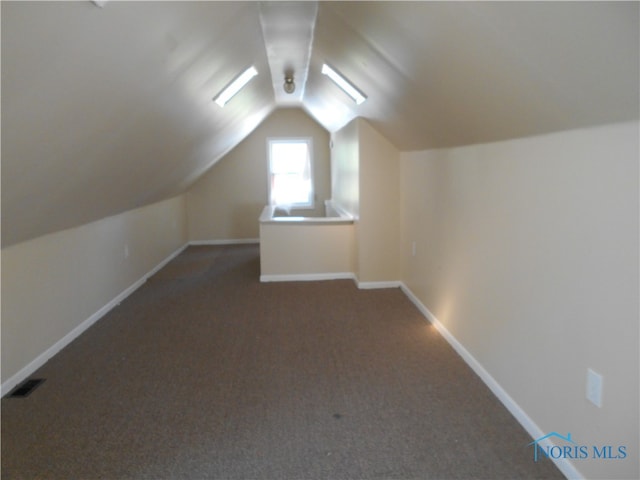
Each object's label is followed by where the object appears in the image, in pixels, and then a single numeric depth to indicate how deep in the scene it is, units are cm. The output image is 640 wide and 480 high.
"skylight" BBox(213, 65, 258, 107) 370
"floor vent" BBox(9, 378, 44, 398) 256
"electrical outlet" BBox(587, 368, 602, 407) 167
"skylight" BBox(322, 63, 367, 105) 378
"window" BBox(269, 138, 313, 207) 757
